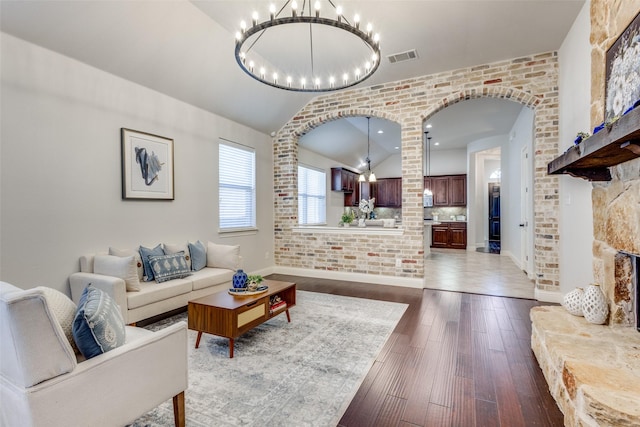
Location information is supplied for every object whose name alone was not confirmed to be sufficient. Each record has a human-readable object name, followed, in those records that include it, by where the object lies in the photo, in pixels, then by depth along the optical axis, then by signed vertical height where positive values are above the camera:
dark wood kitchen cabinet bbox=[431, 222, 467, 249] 9.58 -0.81
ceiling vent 4.18 +2.15
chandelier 3.41 +2.16
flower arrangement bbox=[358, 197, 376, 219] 6.76 +0.10
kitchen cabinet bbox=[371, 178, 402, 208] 10.98 +0.67
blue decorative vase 3.12 -0.72
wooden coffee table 2.65 -0.93
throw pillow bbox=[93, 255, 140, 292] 3.12 -0.59
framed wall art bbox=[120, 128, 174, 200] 3.73 +0.58
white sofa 2.97 -0.85
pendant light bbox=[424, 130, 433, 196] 9.99 +1.45
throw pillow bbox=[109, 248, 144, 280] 3.45 -0.49
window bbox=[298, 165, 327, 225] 7.77 +0.40
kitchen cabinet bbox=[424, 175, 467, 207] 10.09 +0.70
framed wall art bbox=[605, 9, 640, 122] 1.87 +0.91
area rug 1.90 -1.26
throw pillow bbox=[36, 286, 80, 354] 1.50 -0.50
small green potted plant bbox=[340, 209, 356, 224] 6.34 -0.18
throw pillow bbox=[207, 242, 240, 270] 4.32 -0.65
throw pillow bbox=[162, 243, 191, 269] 4.00 -0.51
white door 5.60 -0.03
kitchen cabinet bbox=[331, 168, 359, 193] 9.11 +0.93
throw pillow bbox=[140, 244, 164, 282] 3.63 -0.59
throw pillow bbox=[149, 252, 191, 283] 3.56 -0.67
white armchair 1.21 -0.72
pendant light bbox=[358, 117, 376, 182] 7.76 +0.85
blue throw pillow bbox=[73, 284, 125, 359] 1.42 -0.56
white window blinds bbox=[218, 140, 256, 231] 5.18 +0.43
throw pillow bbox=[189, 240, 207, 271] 4.22 -0.62
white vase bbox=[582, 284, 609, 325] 2.25 -0.72
